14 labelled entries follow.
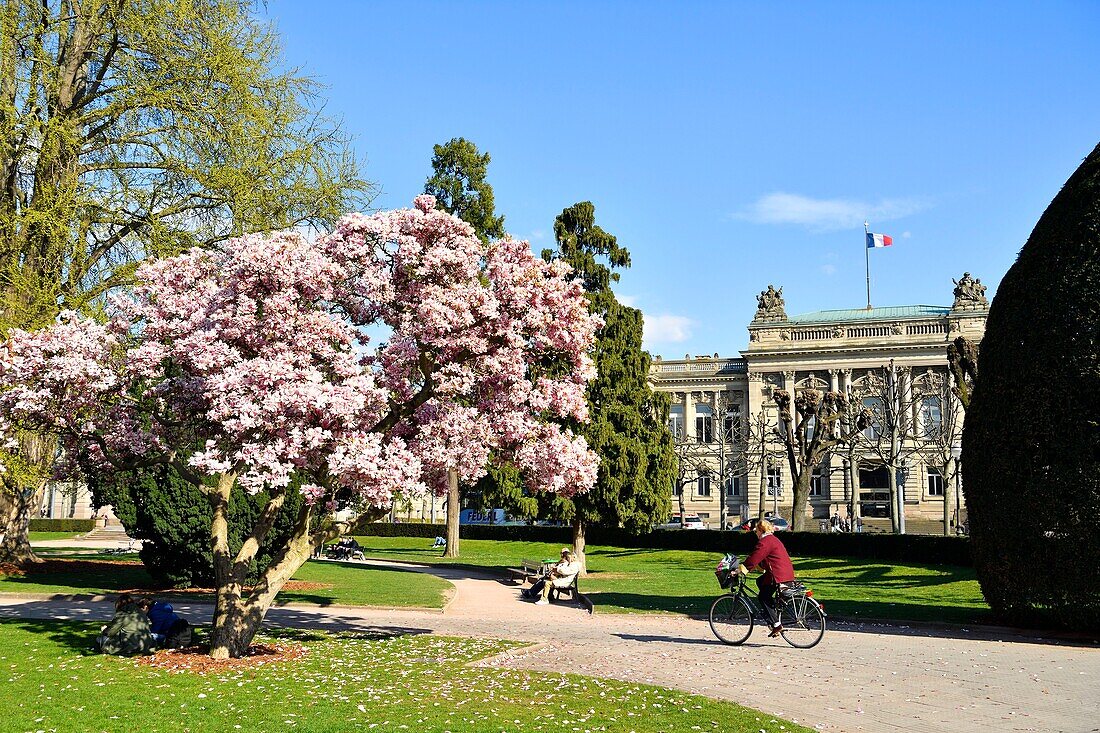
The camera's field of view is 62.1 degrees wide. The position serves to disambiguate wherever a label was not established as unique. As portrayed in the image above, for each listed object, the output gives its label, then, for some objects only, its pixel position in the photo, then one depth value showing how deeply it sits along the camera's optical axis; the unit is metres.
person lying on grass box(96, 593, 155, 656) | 12.62
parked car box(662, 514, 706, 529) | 69.56
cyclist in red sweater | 14.30
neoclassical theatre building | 77.94
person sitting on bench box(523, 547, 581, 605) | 21.95
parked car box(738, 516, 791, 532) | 62.51
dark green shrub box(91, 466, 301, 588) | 21.16
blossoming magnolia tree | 10.84
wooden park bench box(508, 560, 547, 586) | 26.17
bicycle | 14.12
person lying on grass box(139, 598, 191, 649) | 13.12
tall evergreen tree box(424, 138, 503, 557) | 37.59
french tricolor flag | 71.75
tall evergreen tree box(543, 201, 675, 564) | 30.86
